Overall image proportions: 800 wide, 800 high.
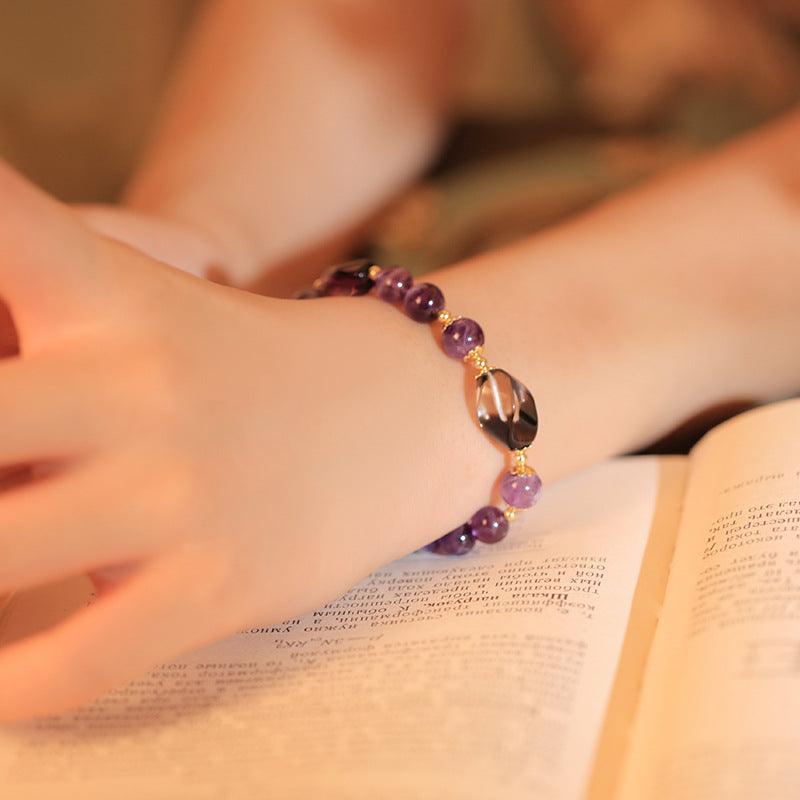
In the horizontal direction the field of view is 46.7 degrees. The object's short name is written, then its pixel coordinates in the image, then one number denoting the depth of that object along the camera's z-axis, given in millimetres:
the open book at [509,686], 360
